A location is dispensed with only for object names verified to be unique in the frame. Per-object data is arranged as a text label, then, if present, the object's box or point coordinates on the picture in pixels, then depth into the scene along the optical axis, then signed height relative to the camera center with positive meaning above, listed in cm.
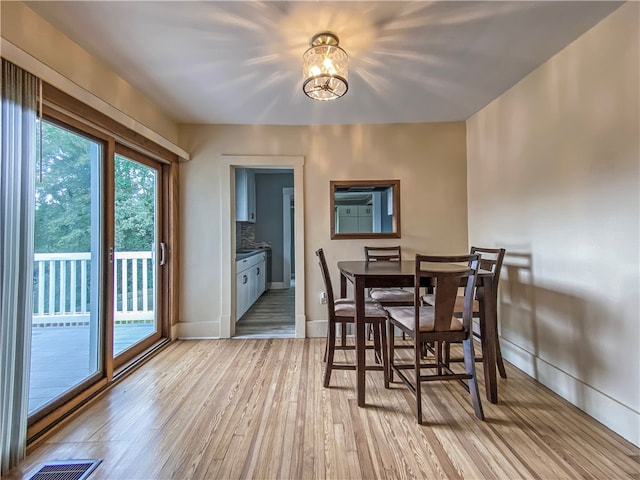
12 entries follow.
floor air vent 141 -106
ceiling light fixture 183 +112
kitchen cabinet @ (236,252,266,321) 396 -52
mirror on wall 341 +46
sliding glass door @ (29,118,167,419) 184 -11
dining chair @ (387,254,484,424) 175 -48
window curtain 140 -1
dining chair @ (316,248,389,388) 210 -52
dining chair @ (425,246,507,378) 215 -47
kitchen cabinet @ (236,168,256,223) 522 +93
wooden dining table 197 -45
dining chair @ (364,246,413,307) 260 -44
